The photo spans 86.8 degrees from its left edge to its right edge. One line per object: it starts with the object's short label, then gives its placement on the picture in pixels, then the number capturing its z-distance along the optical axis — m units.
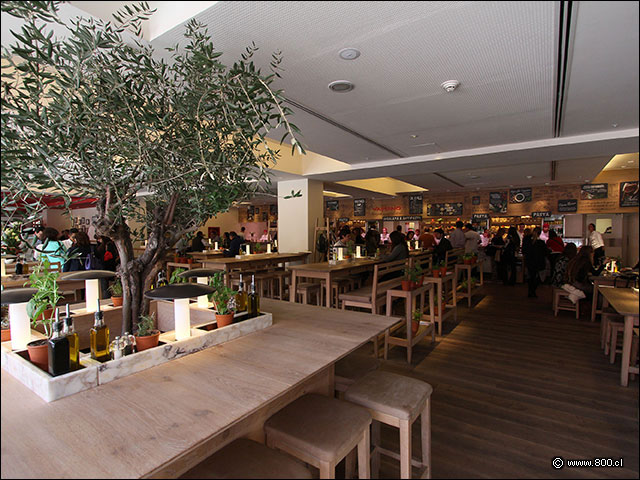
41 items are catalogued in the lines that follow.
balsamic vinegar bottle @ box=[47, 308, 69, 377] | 1.25
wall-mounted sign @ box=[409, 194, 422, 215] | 13.14
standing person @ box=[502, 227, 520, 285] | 9.38
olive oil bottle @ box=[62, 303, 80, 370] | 1.33
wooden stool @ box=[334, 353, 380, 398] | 2.21
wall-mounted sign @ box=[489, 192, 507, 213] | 11.52
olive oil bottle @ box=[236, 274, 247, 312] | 2.12
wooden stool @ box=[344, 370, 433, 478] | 1.72
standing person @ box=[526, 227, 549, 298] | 7.60
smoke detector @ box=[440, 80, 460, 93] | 3.19
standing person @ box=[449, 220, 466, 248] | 9.24
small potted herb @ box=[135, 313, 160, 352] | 1.55
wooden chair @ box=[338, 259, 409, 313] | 4.38
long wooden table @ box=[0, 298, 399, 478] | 0.91
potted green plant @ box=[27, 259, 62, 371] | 1.32
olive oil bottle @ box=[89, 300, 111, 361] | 1.45
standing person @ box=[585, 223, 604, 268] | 4.87
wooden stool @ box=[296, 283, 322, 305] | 5.67
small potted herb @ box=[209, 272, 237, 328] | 1.91
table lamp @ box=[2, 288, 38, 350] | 1.39
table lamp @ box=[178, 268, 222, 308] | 2.09
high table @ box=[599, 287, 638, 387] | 3.00
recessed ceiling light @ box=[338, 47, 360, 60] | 2.65
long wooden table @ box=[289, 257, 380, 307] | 5.07
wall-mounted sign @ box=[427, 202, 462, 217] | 12.42
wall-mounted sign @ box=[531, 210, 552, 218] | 10.72
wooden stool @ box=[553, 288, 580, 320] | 5.85
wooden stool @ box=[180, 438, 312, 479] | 1.24
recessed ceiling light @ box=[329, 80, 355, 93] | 3.24
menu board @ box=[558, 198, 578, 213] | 9.59
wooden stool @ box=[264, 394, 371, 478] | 1.45
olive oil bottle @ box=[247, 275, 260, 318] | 2.11
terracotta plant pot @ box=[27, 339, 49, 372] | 1.31
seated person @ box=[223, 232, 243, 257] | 8.23
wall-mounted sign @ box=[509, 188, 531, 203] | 11.09
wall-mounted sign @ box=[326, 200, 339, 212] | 15.30
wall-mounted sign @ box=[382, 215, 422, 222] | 13.12
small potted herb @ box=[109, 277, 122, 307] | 2.21
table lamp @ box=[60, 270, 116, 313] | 1.94
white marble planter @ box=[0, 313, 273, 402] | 1.21
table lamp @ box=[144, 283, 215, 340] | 1.58
